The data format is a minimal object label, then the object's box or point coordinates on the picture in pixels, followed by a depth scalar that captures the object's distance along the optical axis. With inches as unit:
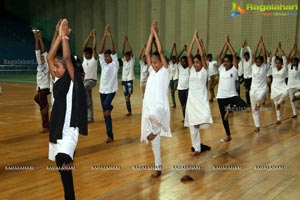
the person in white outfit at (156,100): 171.8
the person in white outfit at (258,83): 295.3
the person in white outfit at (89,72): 307.4
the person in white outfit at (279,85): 333.7
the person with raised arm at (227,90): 252.4
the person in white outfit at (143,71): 414.5
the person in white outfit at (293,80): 364.5
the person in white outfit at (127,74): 394.6
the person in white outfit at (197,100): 215.6
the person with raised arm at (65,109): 116.1
